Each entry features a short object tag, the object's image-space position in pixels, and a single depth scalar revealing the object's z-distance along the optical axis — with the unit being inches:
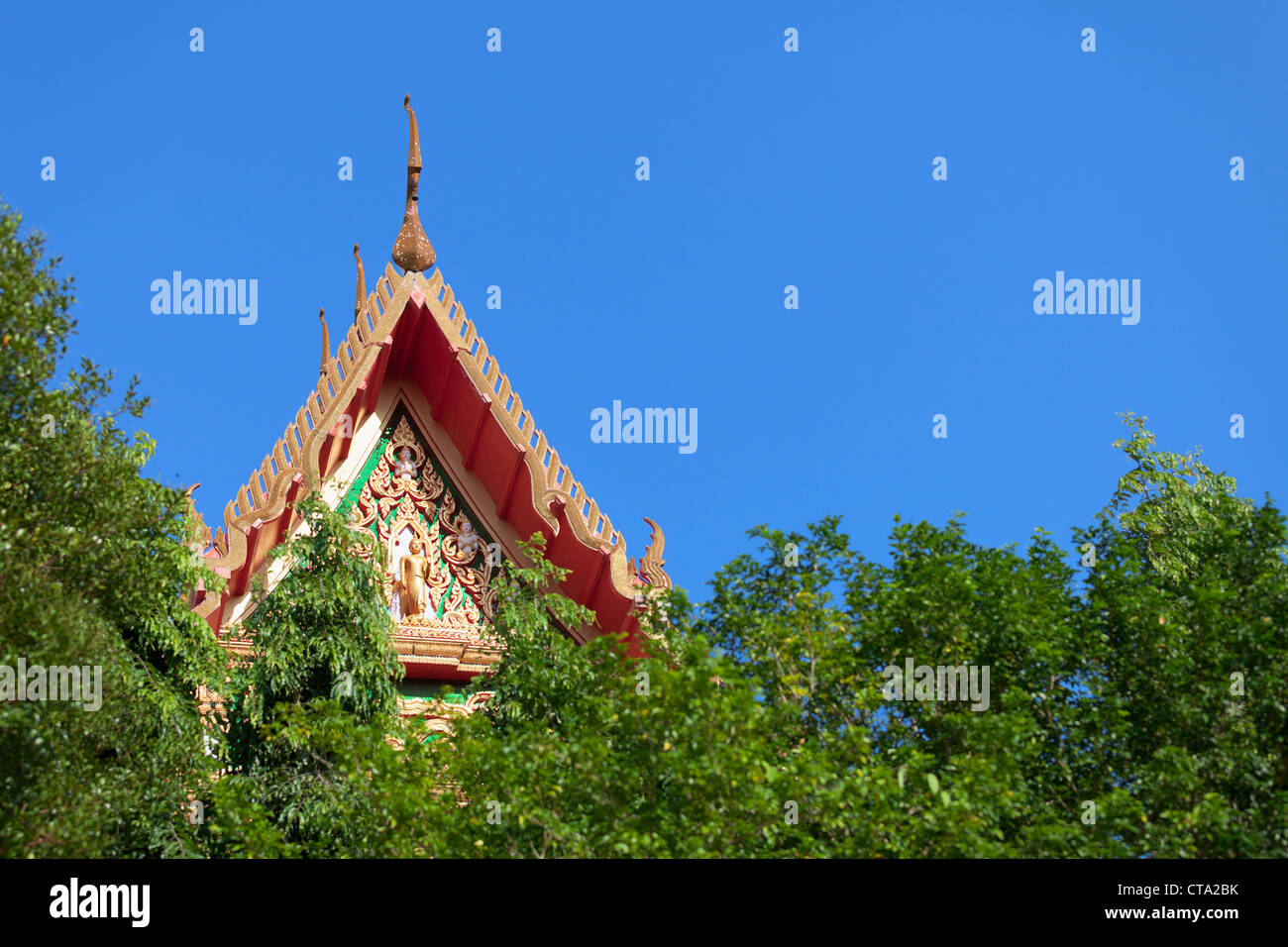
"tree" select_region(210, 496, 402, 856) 669.3
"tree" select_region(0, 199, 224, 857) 598.9
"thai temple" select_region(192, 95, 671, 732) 852.0
